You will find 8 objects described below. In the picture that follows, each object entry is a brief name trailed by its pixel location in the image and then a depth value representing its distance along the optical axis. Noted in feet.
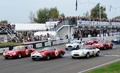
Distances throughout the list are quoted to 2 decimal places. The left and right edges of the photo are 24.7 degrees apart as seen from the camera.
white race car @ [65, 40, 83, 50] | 111.29
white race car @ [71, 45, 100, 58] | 77.41
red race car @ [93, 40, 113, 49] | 105.91
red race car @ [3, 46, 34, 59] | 83.25
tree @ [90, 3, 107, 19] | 298.56
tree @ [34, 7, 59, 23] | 349.88
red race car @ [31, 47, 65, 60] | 75.43
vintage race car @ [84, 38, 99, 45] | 123.36
